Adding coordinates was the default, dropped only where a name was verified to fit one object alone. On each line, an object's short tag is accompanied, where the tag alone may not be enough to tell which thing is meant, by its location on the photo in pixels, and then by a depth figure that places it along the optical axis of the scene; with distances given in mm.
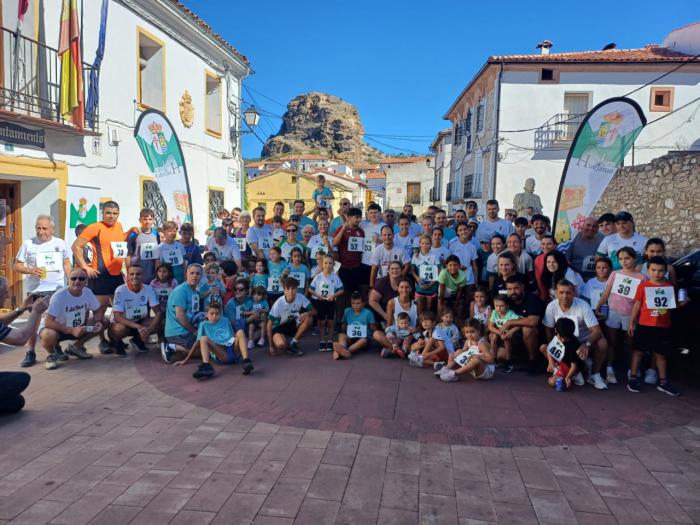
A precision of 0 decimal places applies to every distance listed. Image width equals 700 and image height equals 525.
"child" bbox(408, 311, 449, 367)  6328
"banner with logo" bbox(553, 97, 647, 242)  7539
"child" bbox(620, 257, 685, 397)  5523
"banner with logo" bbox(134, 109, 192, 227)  8633
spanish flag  9531
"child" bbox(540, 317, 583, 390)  5602
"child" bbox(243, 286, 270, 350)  7469
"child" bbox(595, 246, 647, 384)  5828
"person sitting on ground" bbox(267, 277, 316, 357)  7012
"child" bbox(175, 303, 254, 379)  6211
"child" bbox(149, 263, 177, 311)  7293
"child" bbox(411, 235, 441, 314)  7184
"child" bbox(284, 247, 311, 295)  7707
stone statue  17739
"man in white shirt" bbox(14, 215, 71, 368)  6738
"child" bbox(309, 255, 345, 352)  7523
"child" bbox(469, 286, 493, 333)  6592
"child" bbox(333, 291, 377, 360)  6988
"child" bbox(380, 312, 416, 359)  6758
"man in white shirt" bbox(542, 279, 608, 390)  5770
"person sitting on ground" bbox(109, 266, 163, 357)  6852
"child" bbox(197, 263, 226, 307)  6969
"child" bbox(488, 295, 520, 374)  6262
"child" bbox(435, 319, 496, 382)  5812
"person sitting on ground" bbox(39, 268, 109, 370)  6309
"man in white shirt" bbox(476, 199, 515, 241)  8328
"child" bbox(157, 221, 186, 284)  7645
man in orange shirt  7141
